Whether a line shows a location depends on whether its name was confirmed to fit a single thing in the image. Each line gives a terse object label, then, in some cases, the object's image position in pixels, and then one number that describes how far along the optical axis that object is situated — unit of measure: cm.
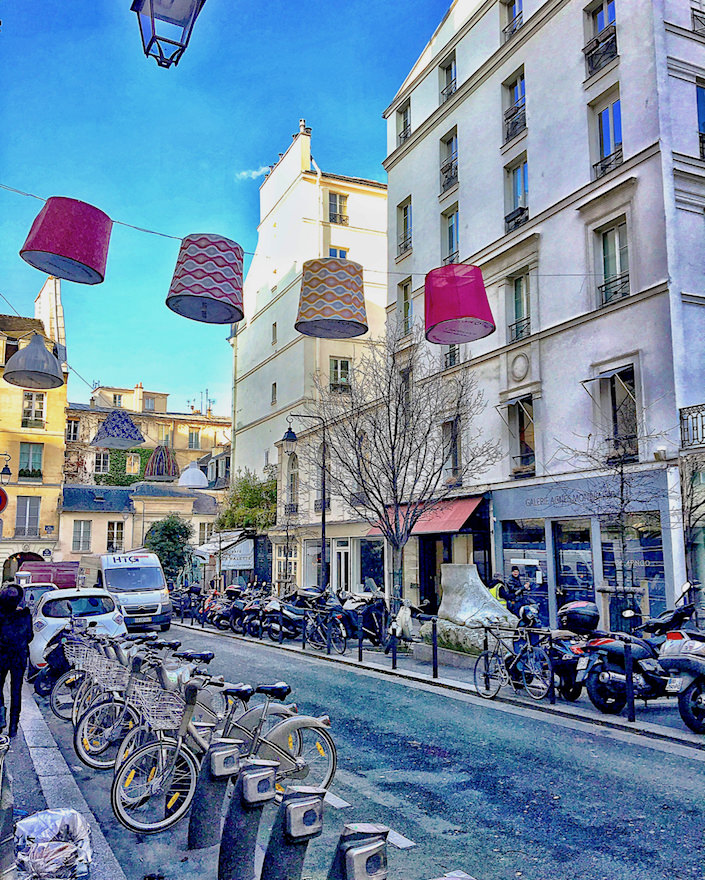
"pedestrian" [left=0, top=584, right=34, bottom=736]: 807
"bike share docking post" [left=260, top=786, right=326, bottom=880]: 314
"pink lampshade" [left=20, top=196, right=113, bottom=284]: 696
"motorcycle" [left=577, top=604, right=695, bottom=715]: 877
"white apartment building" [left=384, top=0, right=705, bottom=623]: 1564
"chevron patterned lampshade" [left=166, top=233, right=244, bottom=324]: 780
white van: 2014
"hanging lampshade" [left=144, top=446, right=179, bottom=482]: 3113
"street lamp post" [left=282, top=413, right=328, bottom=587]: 2067
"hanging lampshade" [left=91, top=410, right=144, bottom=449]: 1755
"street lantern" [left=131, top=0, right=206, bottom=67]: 499
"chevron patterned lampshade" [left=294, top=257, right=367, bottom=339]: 838
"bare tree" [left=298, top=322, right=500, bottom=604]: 1775
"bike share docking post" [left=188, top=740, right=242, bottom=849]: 448
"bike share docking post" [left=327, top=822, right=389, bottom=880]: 269
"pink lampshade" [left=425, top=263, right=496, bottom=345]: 946
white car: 1209
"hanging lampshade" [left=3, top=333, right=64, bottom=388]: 990
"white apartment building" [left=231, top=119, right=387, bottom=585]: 3594
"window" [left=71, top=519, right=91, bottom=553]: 4553
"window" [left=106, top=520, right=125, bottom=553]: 4747
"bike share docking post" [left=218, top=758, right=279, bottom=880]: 368
